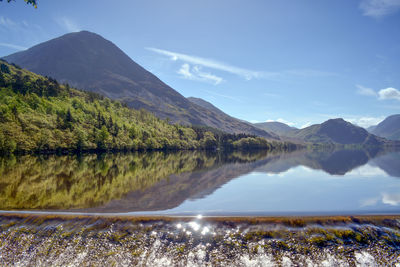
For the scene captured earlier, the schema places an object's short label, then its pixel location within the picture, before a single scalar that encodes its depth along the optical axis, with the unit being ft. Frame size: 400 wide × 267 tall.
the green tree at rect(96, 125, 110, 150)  392.63
